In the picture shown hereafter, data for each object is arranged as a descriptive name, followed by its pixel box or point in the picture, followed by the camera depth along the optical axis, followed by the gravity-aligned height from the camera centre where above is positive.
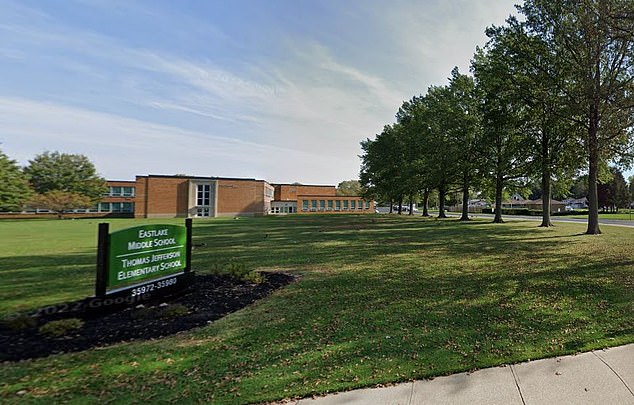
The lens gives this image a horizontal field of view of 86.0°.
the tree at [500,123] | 21.36 +6.04
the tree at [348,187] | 102.78 +5.96
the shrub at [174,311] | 5.70 -1.88
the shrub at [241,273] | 8.21 -1.79
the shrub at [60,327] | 4.82 -1.86
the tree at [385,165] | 38.59 +5.25
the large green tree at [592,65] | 12.54 +6.76
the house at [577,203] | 93.75 +2.17
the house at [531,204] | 69.26 +1.30
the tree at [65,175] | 58.91 +4.04
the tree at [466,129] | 29.58 +6.91
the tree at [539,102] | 19.08 +6.35
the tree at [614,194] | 62.53 +3.23
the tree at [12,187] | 46.78 +1.49
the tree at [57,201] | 52.78 -0.49
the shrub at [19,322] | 5.04 -1.89
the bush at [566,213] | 53.64 -0.38
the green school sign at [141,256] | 5.73 -1.06
